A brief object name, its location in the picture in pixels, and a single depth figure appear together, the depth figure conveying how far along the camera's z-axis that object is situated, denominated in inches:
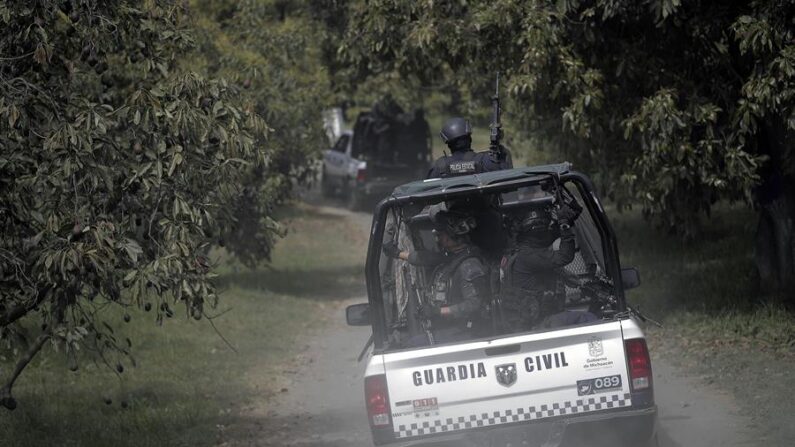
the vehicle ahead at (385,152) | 2111.2
